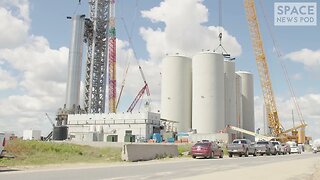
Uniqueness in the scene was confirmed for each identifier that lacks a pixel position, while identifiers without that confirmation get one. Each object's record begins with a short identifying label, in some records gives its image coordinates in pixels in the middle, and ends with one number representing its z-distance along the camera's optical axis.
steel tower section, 102.69
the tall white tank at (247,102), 129.00
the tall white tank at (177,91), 103.25
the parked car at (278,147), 54.71
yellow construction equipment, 104.75
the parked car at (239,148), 44.19
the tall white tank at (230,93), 109.81
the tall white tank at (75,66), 98.18
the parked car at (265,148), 49.31
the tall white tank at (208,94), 97.19
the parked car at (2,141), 20.80
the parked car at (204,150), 37.94
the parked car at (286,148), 59.06
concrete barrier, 31.75
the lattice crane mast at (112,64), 114.39
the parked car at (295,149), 68.86
